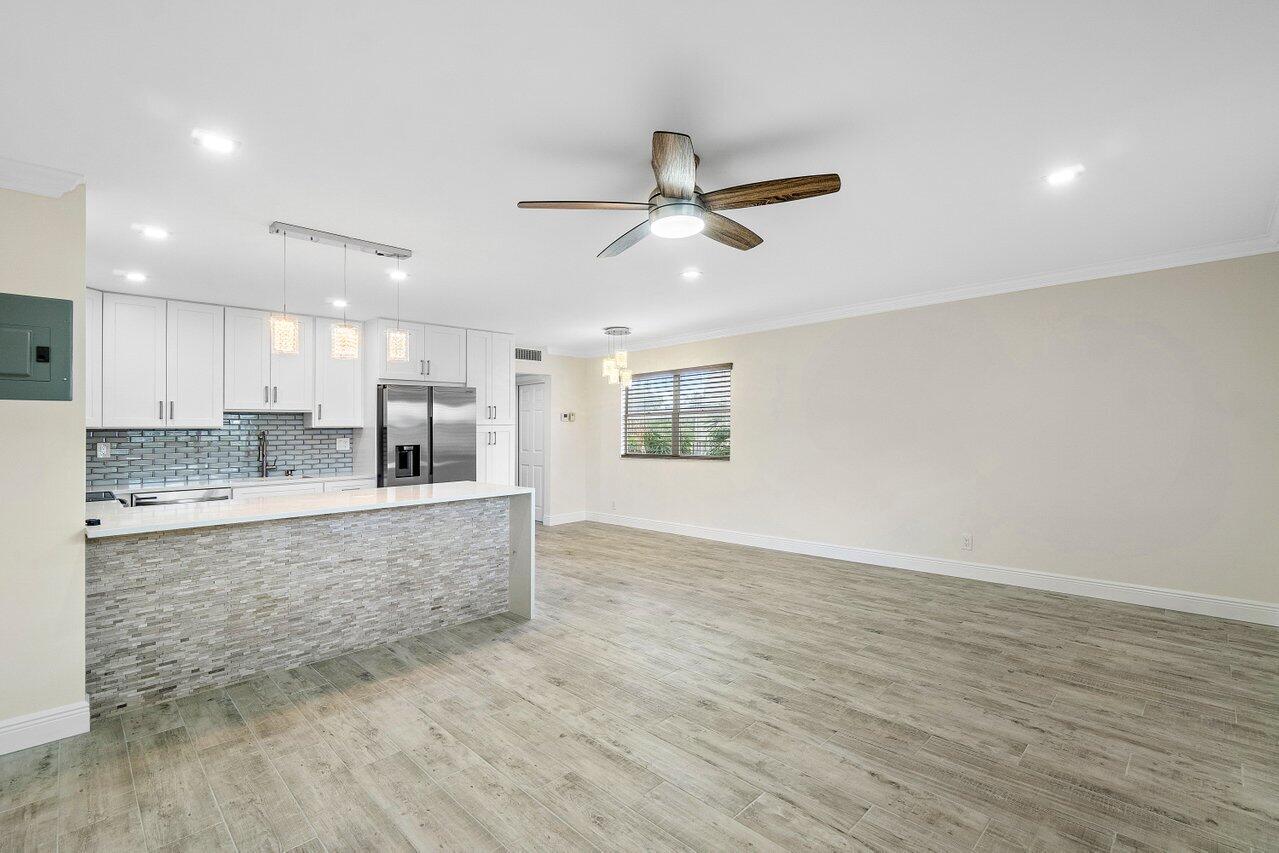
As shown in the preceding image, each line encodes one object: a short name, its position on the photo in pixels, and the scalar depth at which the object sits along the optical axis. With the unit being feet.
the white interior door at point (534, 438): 26.94
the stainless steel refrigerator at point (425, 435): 19.12
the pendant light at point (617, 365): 19.90
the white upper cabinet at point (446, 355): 20.34
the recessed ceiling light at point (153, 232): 10.86
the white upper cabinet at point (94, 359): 14.88
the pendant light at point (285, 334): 10.37
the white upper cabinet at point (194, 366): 16.24
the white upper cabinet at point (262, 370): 17.28
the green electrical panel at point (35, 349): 7.97
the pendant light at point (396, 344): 12.27
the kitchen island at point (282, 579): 8.88
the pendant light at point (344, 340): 11.45
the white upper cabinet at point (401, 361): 19.16
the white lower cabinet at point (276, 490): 16.70
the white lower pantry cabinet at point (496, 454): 22.21
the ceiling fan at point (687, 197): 7.06
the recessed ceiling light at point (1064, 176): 8.83
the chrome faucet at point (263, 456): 18.43
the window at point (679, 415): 22.82
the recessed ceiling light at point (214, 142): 7.55
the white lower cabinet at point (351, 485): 18.53
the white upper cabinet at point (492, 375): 21.71
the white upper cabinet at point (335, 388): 18.88
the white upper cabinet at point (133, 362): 15.25
